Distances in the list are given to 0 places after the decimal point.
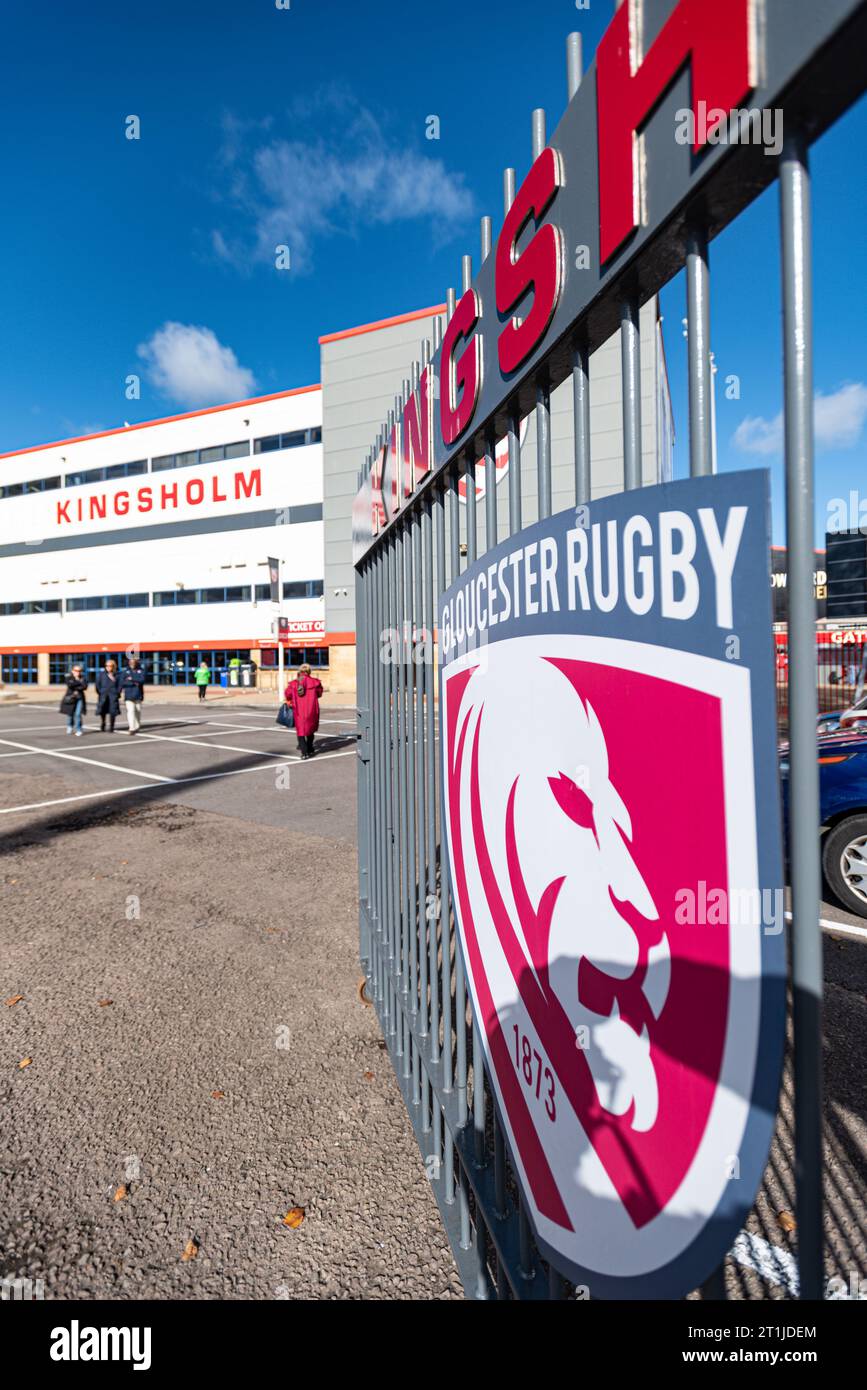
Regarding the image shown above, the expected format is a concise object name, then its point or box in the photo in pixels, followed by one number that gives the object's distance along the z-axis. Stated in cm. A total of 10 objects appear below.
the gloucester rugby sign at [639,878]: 85
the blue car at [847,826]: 464
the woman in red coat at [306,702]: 1164
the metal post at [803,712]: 77
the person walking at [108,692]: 1566
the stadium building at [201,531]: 2870
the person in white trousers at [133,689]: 1515
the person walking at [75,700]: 1505
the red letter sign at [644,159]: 76
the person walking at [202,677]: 2702
